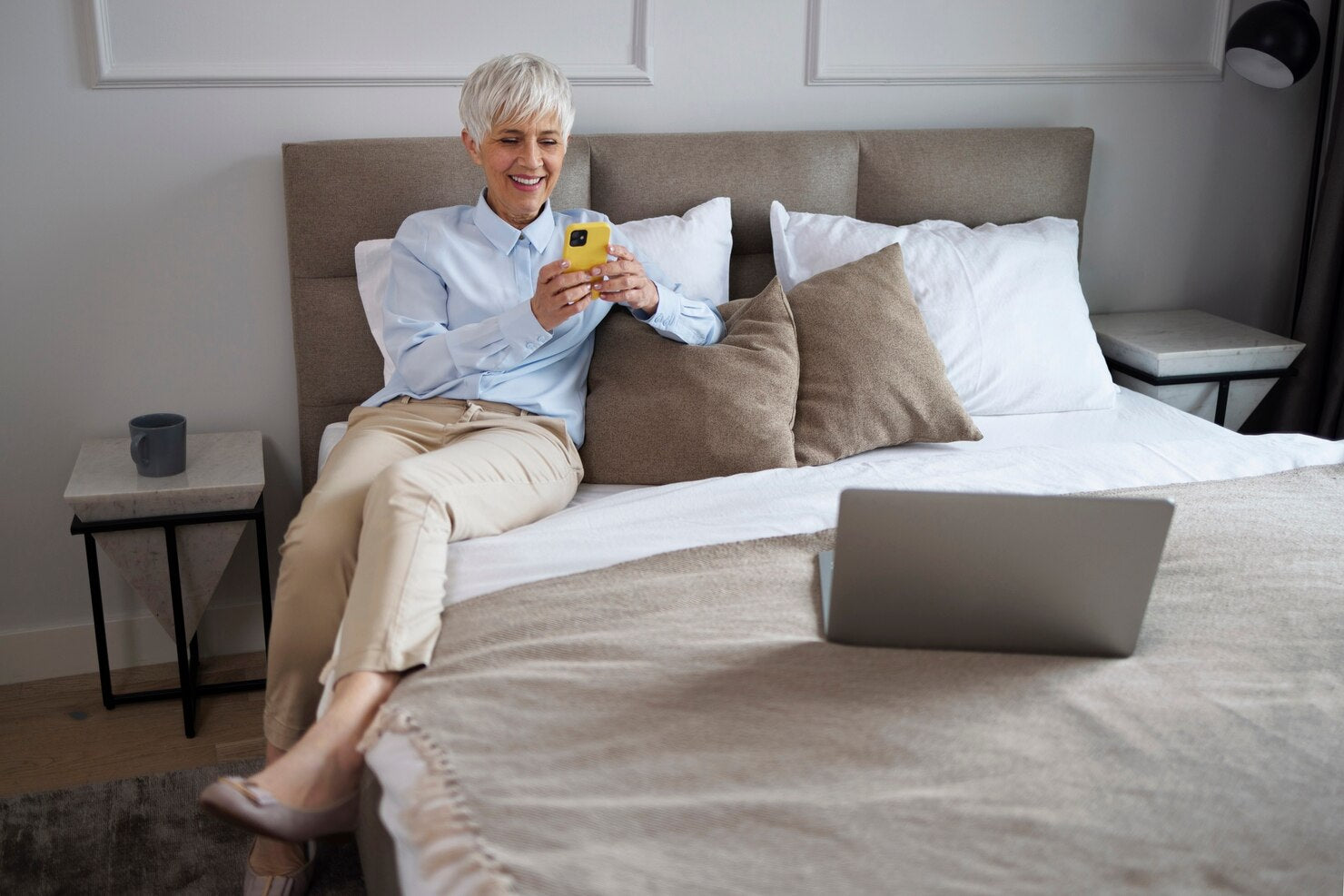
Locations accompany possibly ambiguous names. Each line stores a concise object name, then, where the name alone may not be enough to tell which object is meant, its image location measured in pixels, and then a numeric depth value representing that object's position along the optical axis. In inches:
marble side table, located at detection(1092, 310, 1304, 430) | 111.1
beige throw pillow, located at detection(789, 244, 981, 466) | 88.7
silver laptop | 51.8
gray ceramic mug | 89.8
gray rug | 76.9
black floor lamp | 107.9
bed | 44.6
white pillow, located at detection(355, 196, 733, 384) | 94.7
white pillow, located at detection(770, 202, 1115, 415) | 100.4
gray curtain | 120.3
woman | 59.4
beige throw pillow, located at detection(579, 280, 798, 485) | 84.5
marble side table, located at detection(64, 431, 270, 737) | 89.4
